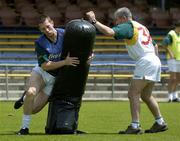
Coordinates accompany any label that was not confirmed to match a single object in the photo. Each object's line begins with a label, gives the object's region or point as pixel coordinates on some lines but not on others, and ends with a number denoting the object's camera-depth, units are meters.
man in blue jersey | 19.36
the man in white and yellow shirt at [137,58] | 19.66
